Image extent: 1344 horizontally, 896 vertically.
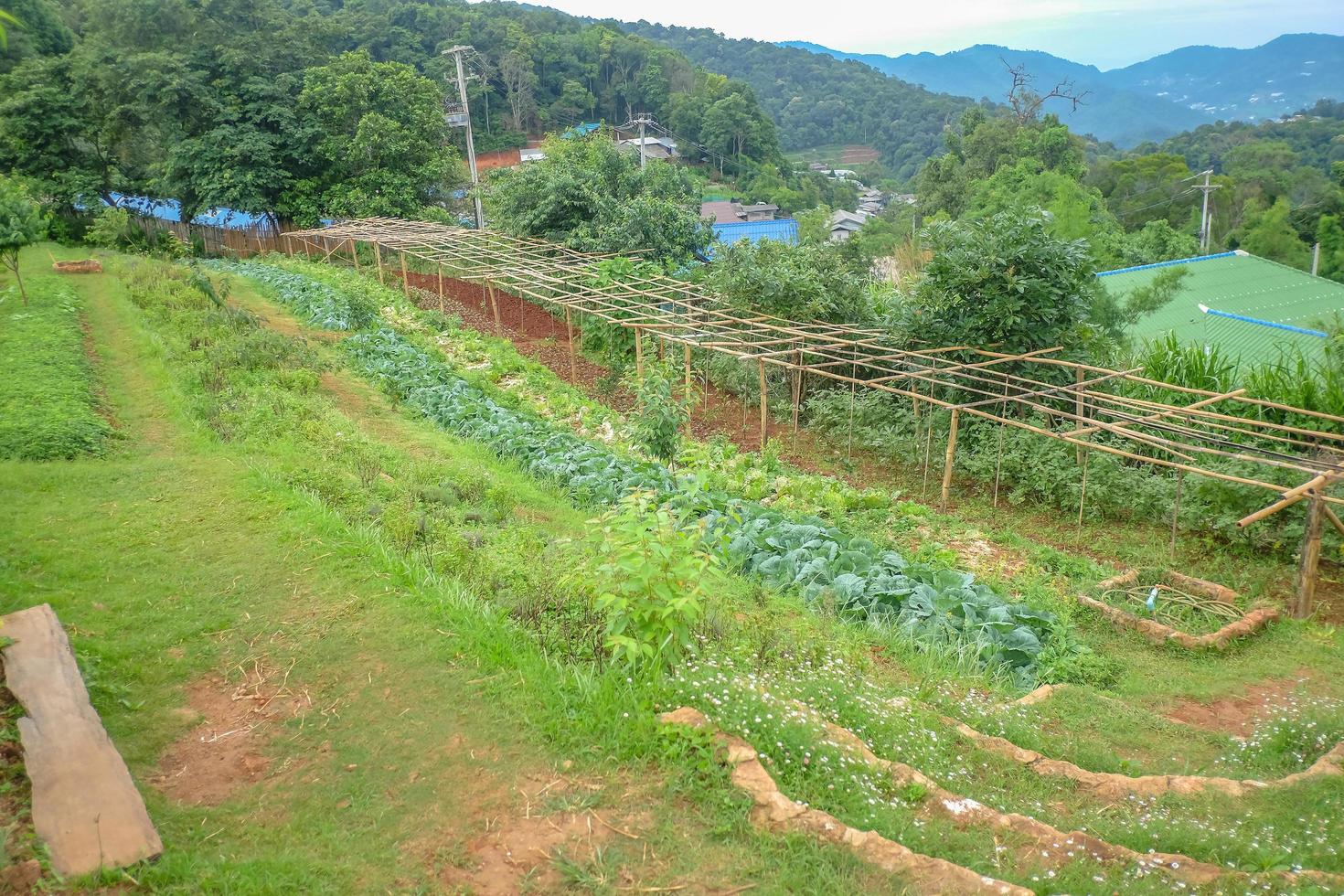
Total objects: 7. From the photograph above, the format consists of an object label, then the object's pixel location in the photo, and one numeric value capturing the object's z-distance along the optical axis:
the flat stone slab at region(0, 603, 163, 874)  3.54
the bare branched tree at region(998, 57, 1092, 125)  42.46
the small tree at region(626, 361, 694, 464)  9.69
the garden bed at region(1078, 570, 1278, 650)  6.72
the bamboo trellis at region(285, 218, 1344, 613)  8.50
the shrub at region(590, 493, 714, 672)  4.60
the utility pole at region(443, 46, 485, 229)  27.49
